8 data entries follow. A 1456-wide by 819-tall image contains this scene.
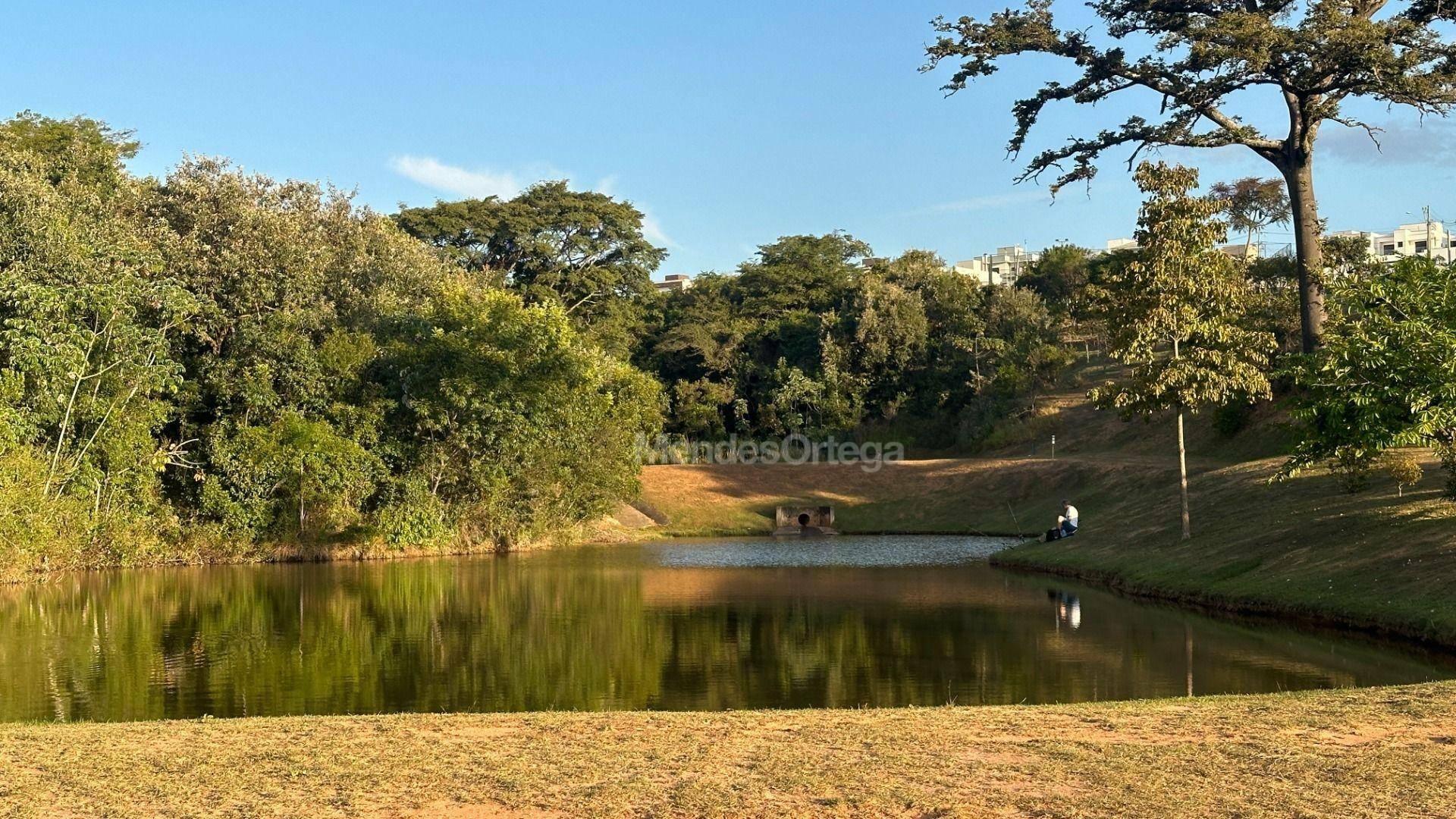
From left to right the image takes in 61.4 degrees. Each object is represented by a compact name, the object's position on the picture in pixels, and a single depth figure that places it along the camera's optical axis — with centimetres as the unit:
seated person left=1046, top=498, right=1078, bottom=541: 3950
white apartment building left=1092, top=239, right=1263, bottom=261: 7514
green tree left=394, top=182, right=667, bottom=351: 8200
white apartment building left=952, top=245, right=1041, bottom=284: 15088
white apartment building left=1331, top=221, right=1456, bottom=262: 13938
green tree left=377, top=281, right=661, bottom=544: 4209
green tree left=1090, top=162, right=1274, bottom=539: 3128
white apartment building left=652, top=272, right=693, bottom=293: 17258
